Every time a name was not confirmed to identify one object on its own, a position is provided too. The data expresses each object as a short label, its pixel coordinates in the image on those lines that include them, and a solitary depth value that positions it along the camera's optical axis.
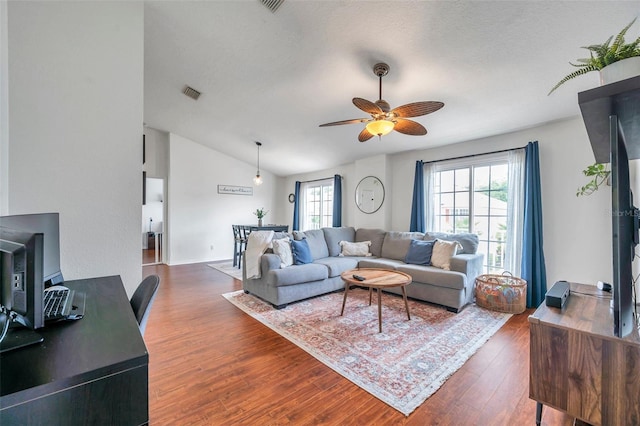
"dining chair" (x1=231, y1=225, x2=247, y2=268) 5.74
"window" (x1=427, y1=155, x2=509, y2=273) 3.86
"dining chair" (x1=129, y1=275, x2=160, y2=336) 1.25
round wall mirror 5.21
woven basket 3.17
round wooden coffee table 2.74
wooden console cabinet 1.15
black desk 0.63
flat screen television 1.02
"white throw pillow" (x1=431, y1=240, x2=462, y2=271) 3.57
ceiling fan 2.27
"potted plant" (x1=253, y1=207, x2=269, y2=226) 6.13
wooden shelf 0.86
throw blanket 3.63
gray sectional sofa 3.28
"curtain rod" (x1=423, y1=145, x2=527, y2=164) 3.73
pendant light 5.73
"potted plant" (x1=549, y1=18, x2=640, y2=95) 1.01
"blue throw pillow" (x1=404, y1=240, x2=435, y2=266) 3.82
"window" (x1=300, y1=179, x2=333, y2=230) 6.68
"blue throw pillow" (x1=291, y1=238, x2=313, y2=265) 3.77
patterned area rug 1.91
